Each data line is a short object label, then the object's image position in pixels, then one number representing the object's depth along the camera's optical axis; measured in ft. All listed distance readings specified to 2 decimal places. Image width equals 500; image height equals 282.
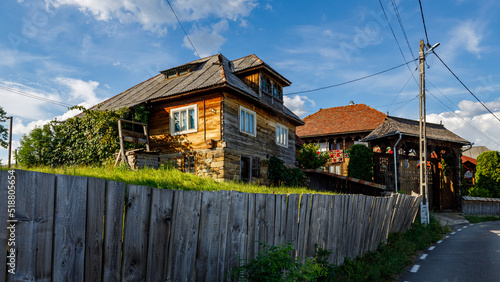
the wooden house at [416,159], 70.85
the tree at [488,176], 94.12
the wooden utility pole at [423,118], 53.45
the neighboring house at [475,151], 198.08
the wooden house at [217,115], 51.67
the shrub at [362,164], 70.33
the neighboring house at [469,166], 127.80
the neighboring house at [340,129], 95.76
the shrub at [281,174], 63.52
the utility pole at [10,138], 105.60
